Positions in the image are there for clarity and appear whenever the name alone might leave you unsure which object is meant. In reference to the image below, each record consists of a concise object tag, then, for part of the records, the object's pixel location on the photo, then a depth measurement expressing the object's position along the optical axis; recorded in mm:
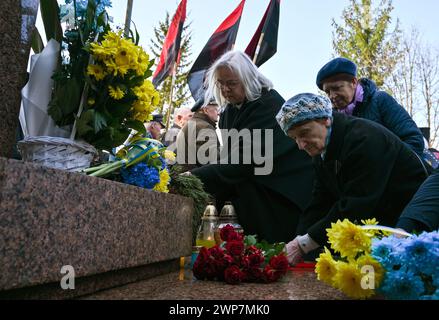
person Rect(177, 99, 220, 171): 4055
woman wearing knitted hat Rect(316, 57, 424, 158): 3232
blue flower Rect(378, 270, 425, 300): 1287
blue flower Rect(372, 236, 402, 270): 1341
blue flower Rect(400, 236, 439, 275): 1258
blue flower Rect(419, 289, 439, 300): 1246
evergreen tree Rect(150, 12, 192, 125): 13688
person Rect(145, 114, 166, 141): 5457
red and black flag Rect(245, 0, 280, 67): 6090
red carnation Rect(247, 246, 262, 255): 2023
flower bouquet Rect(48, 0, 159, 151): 1851
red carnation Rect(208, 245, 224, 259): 1986
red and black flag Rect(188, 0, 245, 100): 5820
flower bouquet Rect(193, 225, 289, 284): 1958
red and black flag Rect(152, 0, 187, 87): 7297
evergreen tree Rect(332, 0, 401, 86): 15023
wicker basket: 1690
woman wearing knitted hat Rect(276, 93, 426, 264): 2428
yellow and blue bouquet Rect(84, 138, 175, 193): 1968
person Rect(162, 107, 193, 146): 5321
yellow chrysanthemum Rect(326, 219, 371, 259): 1458
